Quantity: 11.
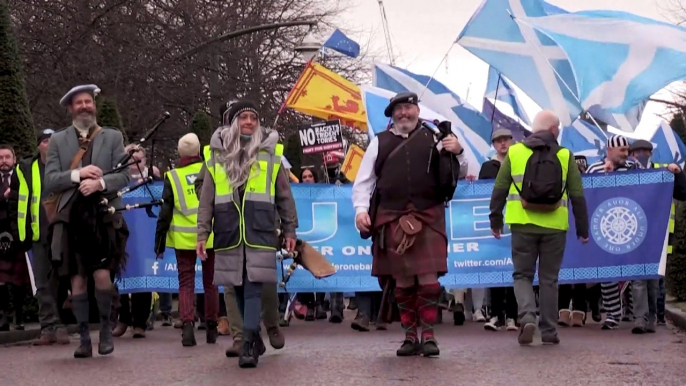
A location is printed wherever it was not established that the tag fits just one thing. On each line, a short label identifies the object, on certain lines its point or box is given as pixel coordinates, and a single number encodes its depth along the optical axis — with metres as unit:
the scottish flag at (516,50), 18.41
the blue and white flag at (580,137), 22.53
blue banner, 14.30
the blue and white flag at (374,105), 18.45
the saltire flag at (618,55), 16.92
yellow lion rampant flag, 21.22
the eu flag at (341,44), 25.48
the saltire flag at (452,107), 19.20
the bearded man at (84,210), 10.61
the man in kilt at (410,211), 10.36
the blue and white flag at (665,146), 22.66
